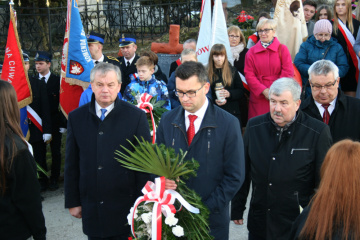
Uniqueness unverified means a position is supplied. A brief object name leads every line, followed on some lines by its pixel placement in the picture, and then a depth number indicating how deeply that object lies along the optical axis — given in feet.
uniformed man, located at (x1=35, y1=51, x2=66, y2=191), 22.53
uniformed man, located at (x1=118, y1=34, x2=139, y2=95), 23.06
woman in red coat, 20.76
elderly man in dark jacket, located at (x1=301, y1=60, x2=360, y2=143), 13.73
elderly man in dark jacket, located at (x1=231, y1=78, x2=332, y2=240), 11.46
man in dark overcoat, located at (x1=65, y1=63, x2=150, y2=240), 12.85
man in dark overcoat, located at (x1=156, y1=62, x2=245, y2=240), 11.17
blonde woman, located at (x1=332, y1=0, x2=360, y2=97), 21.80
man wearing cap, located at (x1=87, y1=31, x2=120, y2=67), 22.56
